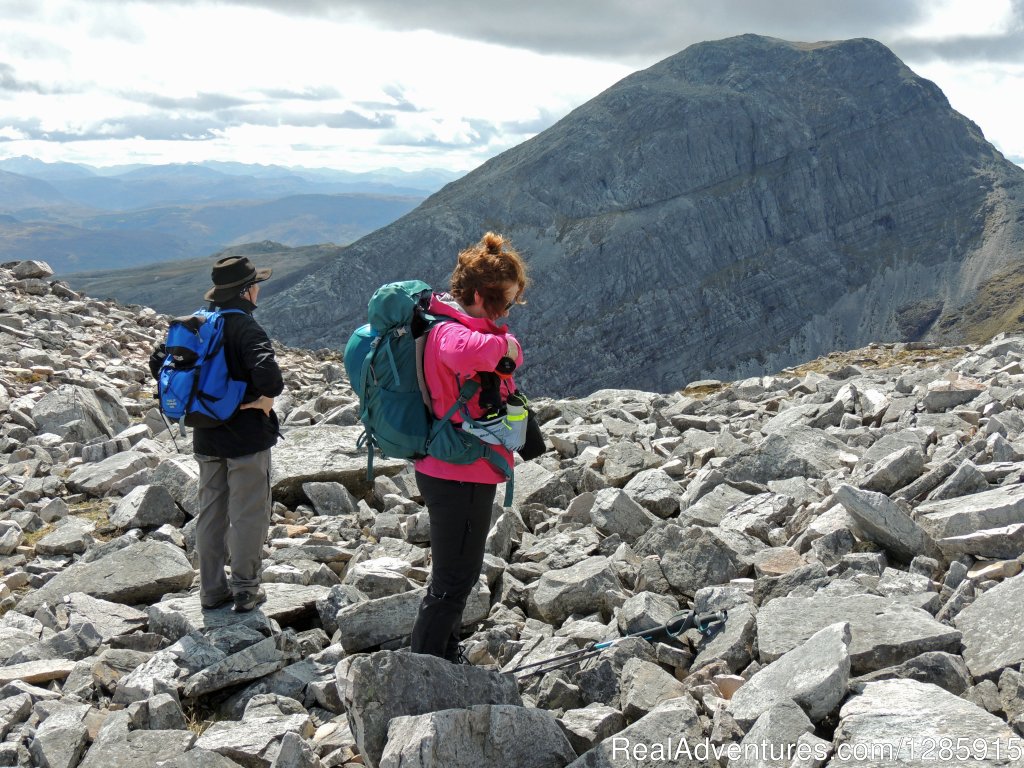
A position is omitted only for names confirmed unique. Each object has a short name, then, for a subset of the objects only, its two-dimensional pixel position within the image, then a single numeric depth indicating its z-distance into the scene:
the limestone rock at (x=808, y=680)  5.15
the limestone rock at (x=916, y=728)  4.54
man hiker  7.58
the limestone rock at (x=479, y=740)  5.00
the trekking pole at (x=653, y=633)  6.64
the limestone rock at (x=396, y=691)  5.45
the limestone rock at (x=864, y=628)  5.80
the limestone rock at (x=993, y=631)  5.54
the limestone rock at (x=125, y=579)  8.73
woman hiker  5.79
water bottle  5.83
